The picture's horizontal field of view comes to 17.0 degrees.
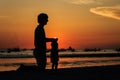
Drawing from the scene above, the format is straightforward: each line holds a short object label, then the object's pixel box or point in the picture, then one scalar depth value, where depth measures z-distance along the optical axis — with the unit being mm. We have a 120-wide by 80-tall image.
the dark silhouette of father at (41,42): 12477
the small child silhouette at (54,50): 12578
